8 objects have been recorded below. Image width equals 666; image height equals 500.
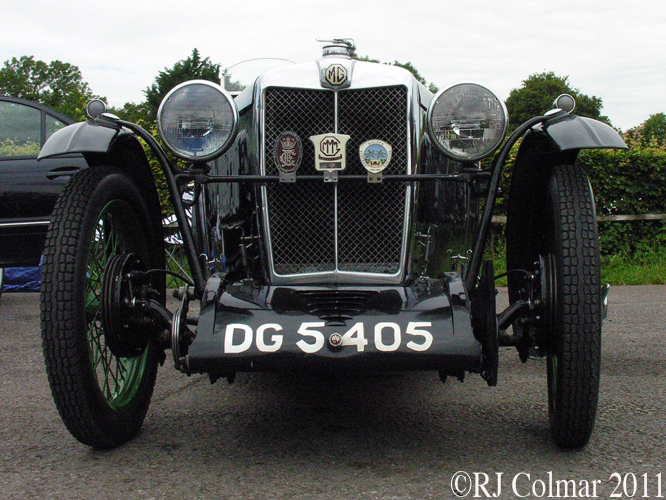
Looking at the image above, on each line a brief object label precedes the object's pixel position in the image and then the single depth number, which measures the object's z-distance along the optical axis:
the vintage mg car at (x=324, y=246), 2.31
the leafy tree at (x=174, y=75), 39.41
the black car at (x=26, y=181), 5.41
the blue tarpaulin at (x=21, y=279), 7.49
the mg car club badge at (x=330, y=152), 2.80
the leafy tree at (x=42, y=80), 54.78
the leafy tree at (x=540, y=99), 51.16
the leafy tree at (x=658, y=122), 64.94
